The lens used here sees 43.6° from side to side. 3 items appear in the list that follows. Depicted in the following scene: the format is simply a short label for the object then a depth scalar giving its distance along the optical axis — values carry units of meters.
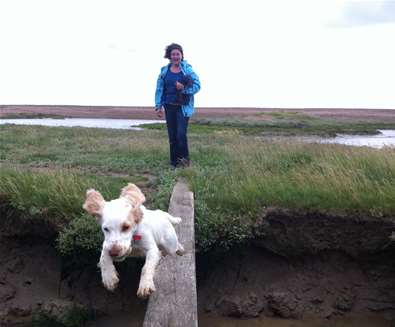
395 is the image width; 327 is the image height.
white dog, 3.88
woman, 10.52
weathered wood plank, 4.38
